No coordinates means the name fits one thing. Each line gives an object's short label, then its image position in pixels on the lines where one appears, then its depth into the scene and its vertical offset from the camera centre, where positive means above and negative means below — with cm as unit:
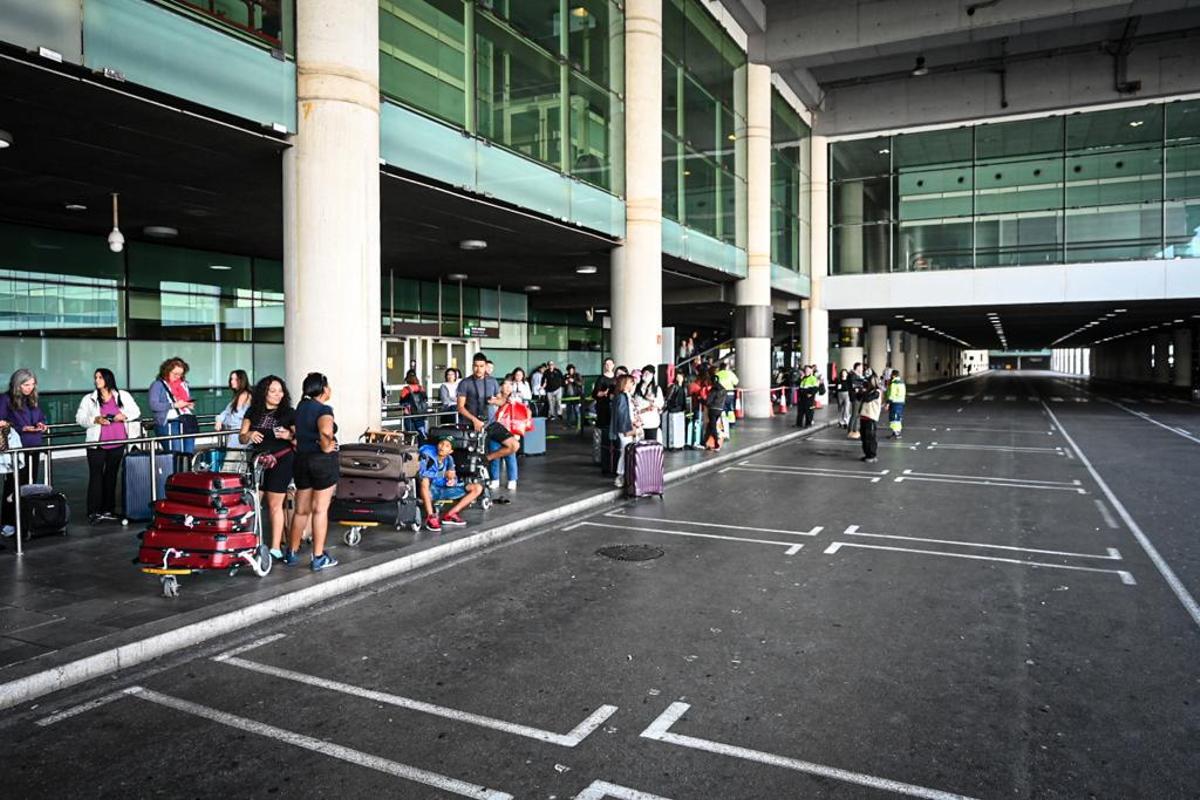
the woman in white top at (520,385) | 1434 +4
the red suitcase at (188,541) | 663 -126
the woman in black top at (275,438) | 753 -45
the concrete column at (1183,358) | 5441 +163
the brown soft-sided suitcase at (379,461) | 855 -78
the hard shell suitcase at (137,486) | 956 -116
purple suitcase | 1209 -128
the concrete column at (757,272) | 2808 +405
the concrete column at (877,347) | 4919 +230
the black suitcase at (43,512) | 842 -129
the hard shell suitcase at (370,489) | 851 -108
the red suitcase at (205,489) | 666 -83
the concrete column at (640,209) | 1872 +422
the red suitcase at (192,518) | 669 -108
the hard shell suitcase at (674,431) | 1802 -103
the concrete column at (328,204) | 1005 +236
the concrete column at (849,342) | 4006 +213
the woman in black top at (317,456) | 732 -62
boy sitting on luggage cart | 959 -116
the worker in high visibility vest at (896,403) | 2111 -53
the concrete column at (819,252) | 3553 +603
